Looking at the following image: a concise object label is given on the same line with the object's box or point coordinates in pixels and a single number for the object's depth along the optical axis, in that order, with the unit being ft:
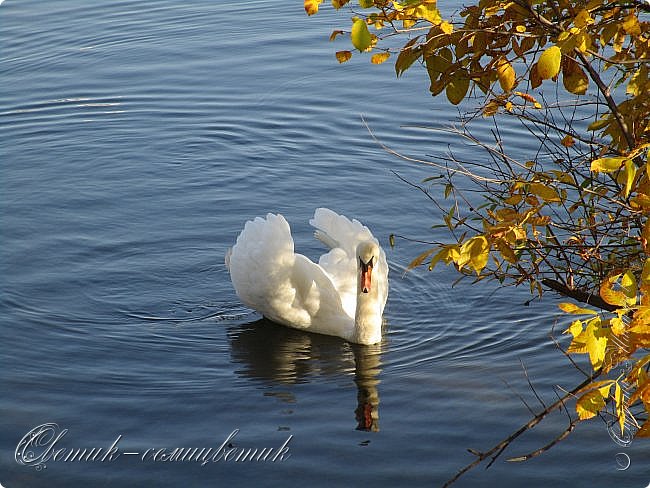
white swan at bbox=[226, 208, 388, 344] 56.95
